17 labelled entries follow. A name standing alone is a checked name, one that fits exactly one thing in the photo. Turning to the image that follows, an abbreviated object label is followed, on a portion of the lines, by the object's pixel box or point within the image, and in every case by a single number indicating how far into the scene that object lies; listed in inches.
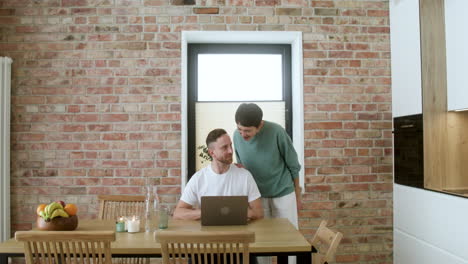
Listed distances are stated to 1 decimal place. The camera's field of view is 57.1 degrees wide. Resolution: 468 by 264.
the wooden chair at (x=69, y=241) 70.3
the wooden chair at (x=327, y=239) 85.6
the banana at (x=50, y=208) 88.4
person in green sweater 120.3
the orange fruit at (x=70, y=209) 90.8
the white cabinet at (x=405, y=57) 126.1
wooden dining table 79.7
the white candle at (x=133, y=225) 93.6
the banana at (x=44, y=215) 88.7
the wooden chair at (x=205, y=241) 68.4
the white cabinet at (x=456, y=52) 108.3
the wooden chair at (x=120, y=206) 119.6
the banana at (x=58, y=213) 88.7
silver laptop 94.7
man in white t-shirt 107.6
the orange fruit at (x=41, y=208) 89.1
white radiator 133.9
